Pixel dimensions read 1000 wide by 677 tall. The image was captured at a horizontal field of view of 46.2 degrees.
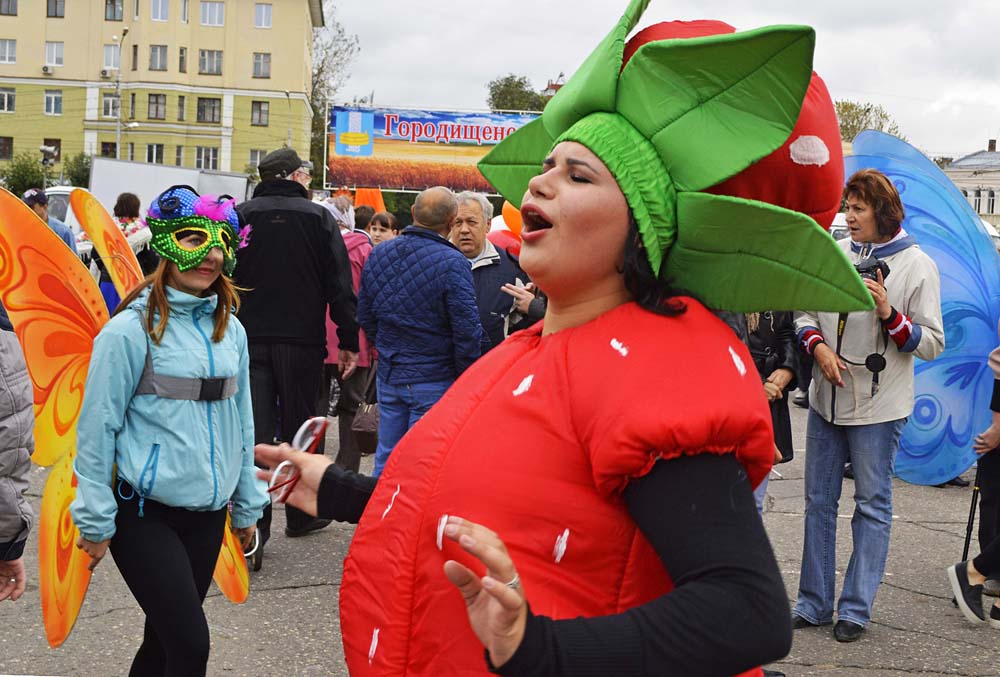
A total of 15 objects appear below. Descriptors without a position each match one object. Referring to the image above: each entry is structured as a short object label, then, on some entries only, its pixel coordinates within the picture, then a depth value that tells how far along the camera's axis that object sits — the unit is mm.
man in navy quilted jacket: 6082
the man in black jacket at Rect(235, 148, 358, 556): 6227
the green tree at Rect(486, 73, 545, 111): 61531
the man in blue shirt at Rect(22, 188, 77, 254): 10273
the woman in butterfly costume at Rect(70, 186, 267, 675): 3348
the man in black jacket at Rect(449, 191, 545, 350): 6773
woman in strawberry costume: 1464
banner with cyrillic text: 37062
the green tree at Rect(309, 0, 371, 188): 69938
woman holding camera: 5125
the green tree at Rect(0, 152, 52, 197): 50125
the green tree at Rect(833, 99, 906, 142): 59028
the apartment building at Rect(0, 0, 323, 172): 74625
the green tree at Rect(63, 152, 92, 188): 56962
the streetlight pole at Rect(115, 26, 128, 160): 62231
